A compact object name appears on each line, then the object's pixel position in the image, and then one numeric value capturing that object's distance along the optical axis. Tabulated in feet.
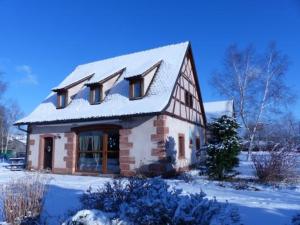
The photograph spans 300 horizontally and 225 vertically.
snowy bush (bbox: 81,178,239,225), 10.02
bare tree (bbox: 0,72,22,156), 128.54
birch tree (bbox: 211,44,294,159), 65.21
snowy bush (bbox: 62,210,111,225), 10.60
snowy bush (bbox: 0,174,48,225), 14.04
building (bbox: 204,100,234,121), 84.32
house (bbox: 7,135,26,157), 151.19
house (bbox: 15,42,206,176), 35.98
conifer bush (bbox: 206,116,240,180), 32.21
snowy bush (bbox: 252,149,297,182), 30.77
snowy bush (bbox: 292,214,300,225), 11.75
